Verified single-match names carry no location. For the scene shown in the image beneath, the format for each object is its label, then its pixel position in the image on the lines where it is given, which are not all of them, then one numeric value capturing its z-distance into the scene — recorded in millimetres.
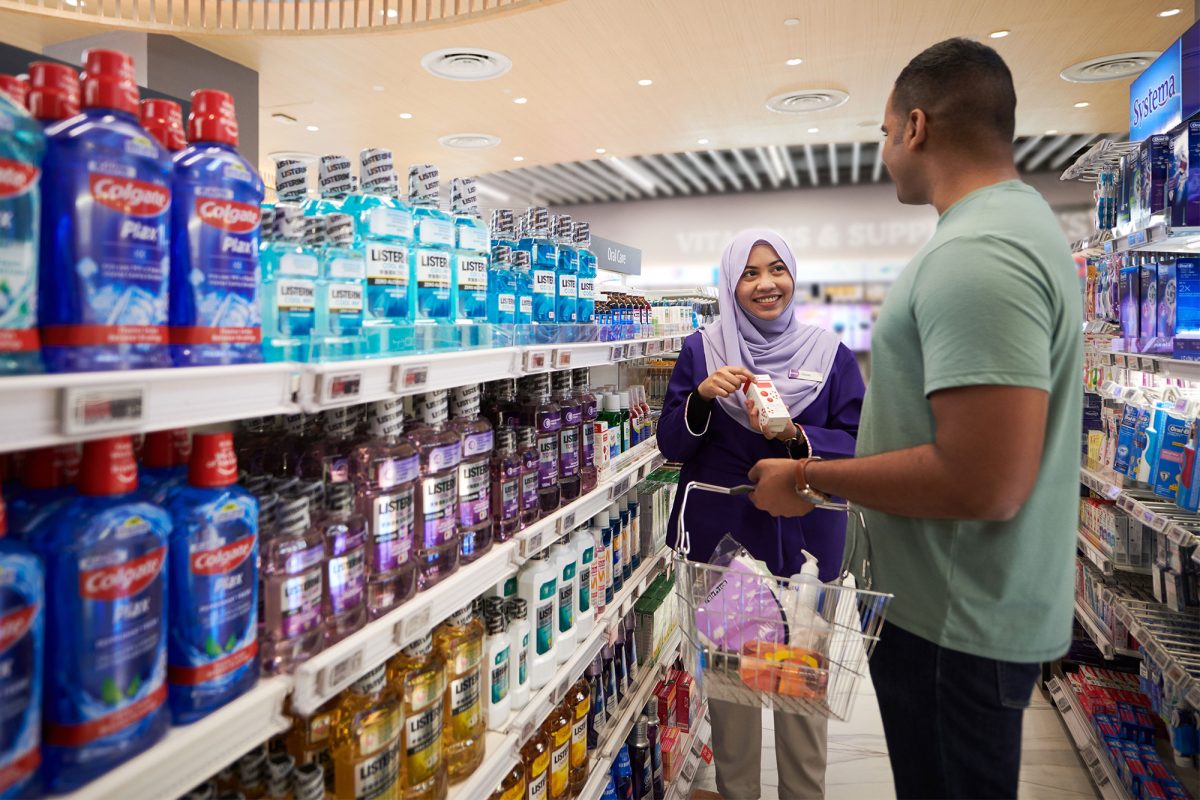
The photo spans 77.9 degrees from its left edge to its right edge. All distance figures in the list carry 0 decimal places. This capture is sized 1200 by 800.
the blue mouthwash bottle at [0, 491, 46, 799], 736
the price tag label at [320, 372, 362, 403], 1079
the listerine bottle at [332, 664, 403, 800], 1232
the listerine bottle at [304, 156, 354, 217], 1399
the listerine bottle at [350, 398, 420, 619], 1290
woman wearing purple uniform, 2404
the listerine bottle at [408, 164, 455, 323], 1451
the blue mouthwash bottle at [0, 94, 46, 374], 739
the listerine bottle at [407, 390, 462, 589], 1428
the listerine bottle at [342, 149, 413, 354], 1327
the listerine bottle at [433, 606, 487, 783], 1538
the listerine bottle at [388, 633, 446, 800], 1378
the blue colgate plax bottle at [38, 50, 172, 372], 799
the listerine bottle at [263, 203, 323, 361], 1115
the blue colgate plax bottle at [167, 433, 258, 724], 932
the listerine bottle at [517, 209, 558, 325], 1990
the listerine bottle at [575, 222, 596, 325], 2217
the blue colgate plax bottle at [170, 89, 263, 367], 932
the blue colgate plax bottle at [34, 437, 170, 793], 797
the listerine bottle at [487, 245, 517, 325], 1793
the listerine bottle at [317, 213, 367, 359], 1198
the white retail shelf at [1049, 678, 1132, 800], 2904
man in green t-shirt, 1149
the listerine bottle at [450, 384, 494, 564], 1571
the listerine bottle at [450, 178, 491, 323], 1608
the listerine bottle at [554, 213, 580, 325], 2092
